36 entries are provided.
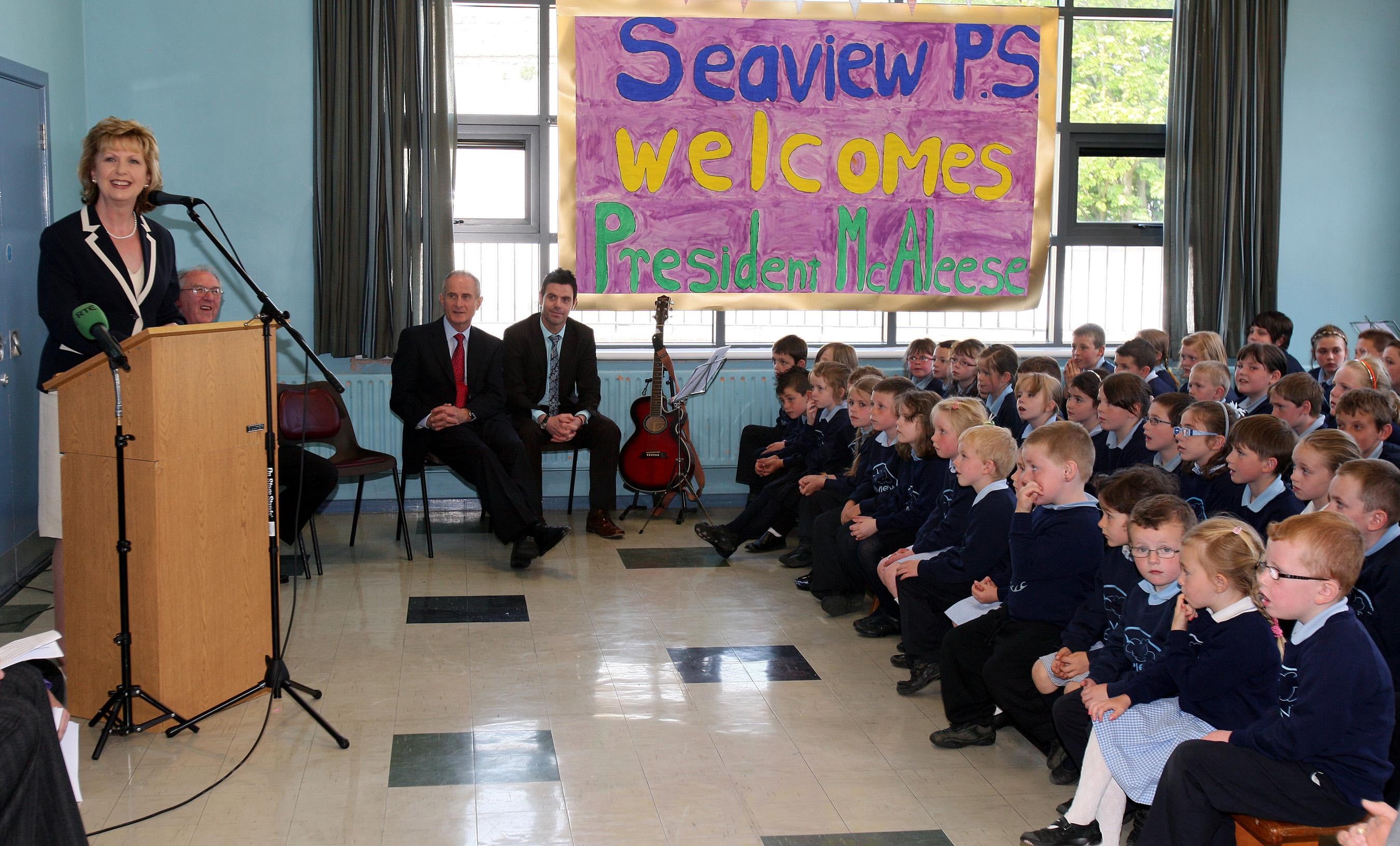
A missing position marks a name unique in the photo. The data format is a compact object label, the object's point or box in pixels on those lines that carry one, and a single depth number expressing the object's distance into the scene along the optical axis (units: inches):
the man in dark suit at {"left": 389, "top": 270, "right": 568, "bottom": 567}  207.3
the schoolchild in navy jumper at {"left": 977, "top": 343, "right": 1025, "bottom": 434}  199.0
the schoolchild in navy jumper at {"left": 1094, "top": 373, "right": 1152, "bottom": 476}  166.6
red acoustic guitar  230.1
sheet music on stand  224.1
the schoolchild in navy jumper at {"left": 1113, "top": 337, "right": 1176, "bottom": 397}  207.8
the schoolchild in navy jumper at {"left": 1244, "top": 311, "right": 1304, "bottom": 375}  232.1
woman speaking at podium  127.0
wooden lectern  117.5
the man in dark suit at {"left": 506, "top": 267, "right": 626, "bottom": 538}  225.8
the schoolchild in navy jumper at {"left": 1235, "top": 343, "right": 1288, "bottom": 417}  187.5
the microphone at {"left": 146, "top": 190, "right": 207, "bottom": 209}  114.3
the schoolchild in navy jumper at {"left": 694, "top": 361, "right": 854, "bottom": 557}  201.2
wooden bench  83.1
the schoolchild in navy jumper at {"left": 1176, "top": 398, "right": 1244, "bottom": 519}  138.8
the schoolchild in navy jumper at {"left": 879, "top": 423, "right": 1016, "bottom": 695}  136.5
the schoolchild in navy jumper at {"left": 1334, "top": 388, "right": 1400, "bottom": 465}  143.0
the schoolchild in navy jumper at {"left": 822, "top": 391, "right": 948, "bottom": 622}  161.2
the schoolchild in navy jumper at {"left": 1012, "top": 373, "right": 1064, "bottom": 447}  172.7
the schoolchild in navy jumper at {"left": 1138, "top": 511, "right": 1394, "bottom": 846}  82.1
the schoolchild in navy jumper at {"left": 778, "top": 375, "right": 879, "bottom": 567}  181.8
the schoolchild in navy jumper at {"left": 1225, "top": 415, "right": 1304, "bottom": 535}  127.5
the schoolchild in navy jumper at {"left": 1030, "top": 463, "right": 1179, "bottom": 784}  108.9
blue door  178.9
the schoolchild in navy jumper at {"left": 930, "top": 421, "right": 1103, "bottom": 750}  119.3
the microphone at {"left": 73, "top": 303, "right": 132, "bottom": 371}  107.7
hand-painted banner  251.0
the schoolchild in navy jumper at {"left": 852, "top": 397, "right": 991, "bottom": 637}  146.3
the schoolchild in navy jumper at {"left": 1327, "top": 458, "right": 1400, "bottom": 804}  102.7
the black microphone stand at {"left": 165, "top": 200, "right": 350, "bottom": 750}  119.3
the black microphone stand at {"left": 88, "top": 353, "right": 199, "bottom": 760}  116.5
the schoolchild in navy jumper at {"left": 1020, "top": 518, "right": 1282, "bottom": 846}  92.7
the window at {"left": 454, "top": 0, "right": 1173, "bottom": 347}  251.6
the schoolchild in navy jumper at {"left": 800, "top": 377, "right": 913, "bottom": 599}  172.2
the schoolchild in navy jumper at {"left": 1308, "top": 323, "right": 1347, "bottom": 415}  211.2
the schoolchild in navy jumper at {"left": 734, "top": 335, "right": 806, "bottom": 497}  233.0
